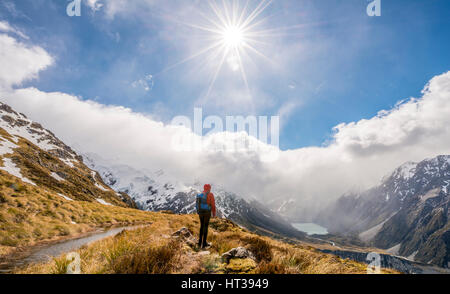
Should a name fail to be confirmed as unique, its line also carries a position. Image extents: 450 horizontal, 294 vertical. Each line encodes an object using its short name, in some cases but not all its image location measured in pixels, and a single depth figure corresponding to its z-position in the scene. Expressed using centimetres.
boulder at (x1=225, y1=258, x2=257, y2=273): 618
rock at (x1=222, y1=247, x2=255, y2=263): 704
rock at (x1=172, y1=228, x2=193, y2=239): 1071
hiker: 1020
